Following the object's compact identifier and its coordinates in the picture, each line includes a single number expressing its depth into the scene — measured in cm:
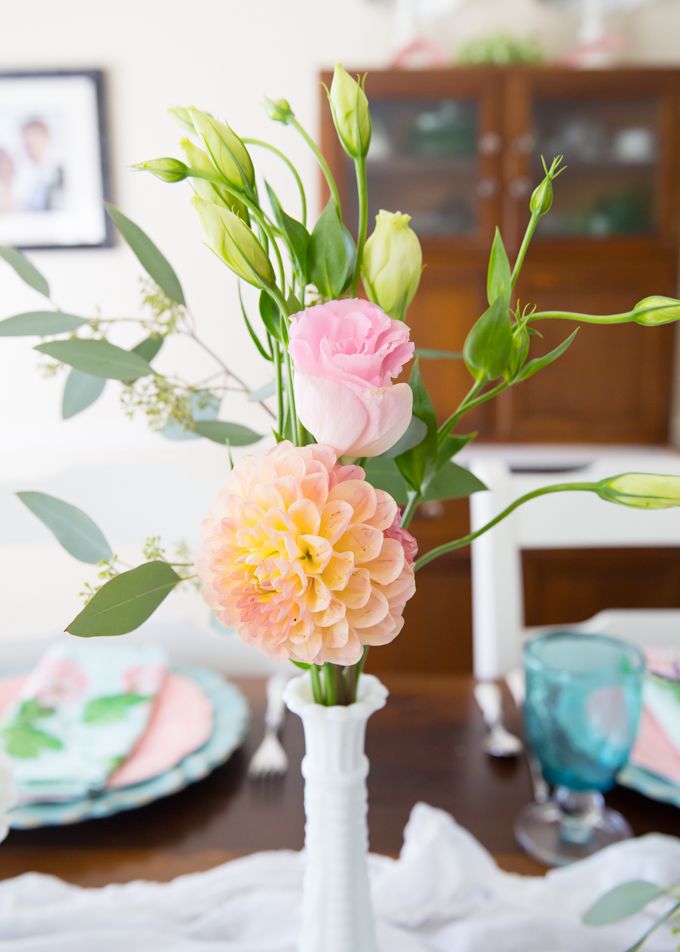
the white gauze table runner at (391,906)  51
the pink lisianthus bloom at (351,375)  29
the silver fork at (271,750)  68
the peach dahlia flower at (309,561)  29
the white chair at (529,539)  100
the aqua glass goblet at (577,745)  58
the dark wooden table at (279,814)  58
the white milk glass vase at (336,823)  39
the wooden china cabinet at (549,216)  215
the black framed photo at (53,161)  248
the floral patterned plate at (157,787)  60
